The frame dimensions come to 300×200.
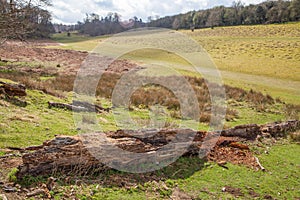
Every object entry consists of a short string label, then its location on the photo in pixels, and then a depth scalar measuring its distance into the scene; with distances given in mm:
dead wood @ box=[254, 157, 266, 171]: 7381
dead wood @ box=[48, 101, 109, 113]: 11539
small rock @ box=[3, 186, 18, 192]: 4602
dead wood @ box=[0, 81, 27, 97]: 11028
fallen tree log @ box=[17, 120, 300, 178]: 5348
